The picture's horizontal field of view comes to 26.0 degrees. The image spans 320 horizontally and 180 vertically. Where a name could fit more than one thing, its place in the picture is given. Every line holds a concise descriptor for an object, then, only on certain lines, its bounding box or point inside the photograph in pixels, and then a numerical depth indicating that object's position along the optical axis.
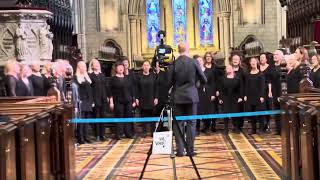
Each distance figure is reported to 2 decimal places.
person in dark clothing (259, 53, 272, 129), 12.58
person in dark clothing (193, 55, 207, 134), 12.90
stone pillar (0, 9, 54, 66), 13.23
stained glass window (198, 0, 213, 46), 32.00
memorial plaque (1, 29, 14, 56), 13.34
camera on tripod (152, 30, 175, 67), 8.49
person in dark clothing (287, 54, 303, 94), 11.46
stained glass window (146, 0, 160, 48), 31.74
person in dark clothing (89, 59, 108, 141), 12.45
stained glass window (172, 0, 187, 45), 32.12
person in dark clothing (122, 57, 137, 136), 12.88
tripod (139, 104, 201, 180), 7.69
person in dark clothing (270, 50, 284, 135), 12.34
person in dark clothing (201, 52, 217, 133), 13.03
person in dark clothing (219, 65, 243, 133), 12.98
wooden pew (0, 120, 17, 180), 4.22
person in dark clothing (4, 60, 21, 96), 10.84
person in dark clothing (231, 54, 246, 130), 12.98
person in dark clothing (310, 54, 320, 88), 10.85
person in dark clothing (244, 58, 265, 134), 12.54
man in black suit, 9.74
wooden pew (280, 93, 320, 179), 5.54
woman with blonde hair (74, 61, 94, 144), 12.02
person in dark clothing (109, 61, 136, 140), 12.58
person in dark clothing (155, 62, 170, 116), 12.73
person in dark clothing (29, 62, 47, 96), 11.66
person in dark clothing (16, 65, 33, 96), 10.94
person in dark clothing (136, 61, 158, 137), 12.98
